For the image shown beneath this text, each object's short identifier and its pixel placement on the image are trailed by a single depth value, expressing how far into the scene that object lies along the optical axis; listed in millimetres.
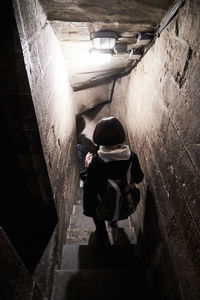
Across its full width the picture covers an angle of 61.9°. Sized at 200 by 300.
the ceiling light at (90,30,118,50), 2240
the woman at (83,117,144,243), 2115
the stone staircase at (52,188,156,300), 2189
